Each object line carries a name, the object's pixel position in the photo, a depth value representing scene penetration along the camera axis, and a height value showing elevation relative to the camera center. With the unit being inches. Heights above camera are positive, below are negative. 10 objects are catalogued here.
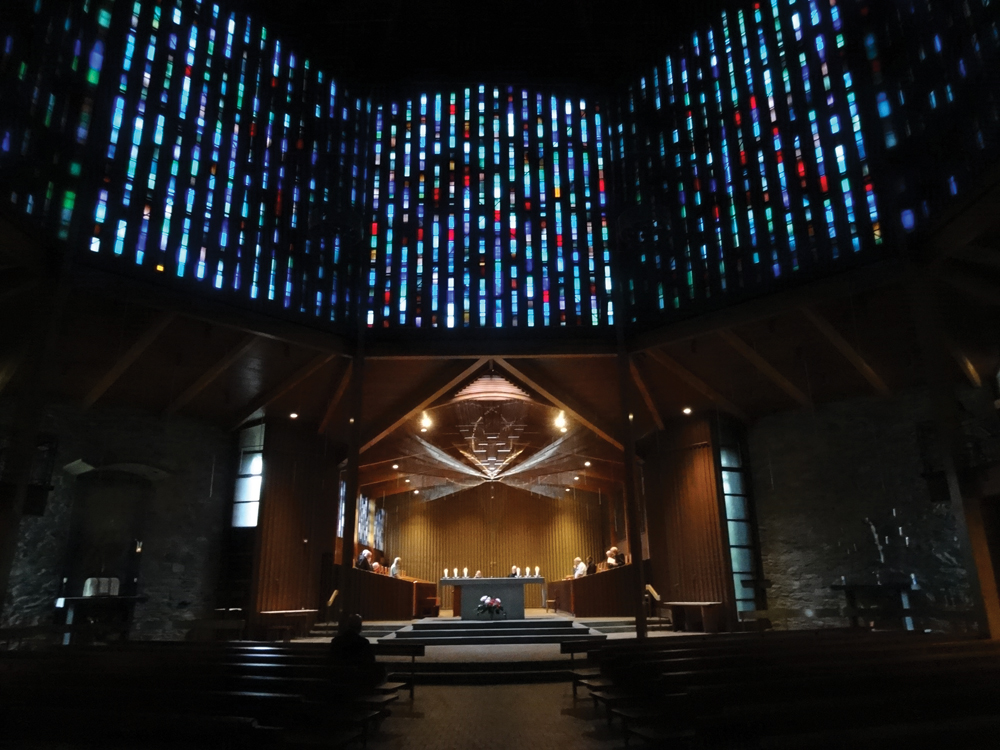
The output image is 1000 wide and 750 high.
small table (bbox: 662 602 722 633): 495.2 -26.6
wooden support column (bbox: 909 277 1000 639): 319.9 +70.3
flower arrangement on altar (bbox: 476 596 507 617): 483.8 -16.7
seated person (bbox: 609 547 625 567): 644.2 +23.8
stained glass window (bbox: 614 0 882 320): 386.9 +263.5
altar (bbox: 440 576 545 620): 493.0 -6.5
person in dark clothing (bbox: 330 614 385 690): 203.6 -20.1
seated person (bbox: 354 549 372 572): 595.1 +21.2
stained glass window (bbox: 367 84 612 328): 458.9 +261.4
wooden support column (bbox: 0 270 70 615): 326.3 +90.3
